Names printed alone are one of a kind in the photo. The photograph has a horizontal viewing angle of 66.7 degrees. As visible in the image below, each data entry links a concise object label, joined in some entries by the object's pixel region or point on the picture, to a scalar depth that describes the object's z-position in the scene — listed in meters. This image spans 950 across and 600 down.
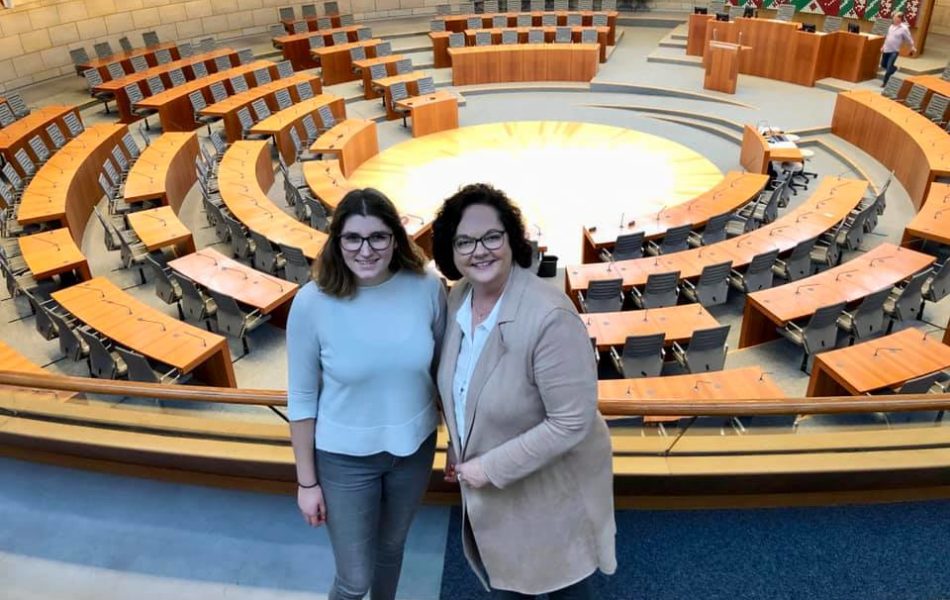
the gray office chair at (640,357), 5.99
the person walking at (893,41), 13.10
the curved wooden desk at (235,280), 6.95
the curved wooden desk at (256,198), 8.10
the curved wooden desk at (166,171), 9.17
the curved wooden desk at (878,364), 5.30
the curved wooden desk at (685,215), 8.43
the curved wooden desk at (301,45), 16.13
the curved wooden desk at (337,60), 15.49
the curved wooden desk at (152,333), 6.03
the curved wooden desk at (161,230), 7.91
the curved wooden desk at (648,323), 6.22
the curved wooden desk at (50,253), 7.33
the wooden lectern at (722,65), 13.85
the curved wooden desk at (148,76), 13.08
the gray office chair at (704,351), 5.95
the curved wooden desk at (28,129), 10.29
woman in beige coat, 1.72
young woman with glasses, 1.90
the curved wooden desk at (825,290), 6.50
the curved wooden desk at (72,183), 8.54
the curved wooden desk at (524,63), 15.26
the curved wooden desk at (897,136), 9.45
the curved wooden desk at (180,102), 12.52
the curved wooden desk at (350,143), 11.39
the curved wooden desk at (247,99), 12.34
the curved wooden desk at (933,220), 7.50
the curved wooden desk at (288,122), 11.78
